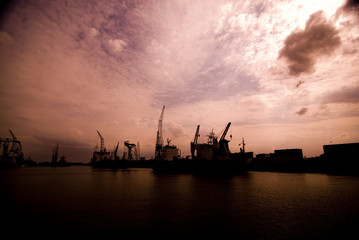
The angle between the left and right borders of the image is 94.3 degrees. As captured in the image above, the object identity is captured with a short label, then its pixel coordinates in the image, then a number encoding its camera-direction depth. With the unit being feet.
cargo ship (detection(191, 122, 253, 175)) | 302.45
